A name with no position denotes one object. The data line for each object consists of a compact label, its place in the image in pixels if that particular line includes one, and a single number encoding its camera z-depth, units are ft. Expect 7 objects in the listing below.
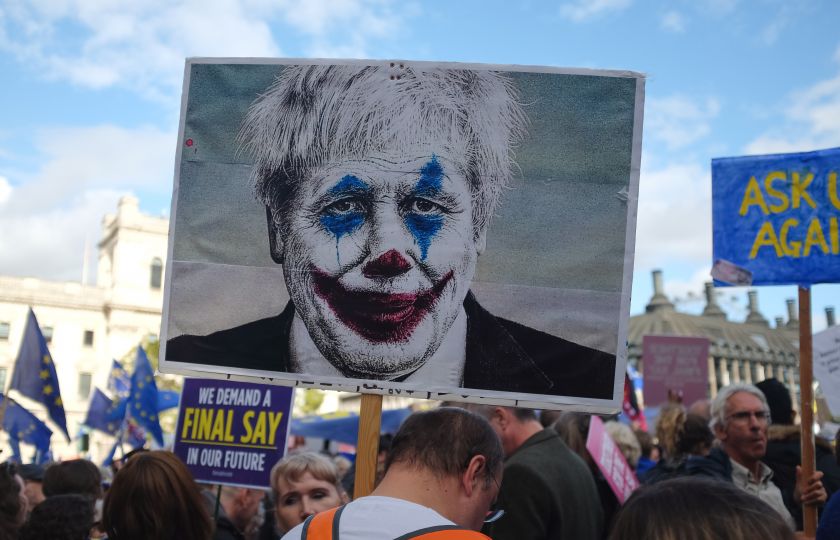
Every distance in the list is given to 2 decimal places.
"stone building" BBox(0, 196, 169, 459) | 184.85
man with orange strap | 6.19
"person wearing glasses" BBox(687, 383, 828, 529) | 13.00
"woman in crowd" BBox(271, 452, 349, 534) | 13.23
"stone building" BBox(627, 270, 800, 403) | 215.10
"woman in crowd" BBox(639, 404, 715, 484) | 14.88
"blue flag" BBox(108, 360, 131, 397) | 47.75
